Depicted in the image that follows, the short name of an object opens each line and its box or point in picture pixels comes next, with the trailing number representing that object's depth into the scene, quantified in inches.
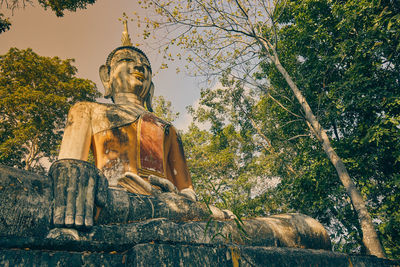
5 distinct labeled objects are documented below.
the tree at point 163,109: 641.0
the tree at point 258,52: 244.7
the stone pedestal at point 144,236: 53.3
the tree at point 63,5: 220.8
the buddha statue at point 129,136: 146.9
